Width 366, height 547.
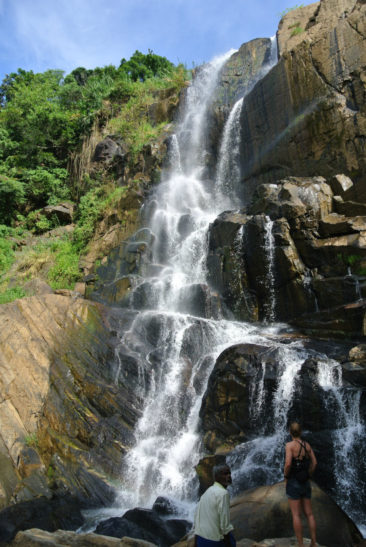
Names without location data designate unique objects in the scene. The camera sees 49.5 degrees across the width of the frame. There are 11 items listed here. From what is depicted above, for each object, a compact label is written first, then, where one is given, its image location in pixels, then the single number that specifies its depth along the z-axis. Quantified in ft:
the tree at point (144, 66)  131.44
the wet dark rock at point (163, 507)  28.14
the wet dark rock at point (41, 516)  26.02
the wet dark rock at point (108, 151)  89.61
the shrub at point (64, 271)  67.35
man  13.53
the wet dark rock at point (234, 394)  30.76
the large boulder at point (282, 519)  19.30
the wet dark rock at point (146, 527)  23.81
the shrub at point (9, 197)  79.96
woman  16.75
